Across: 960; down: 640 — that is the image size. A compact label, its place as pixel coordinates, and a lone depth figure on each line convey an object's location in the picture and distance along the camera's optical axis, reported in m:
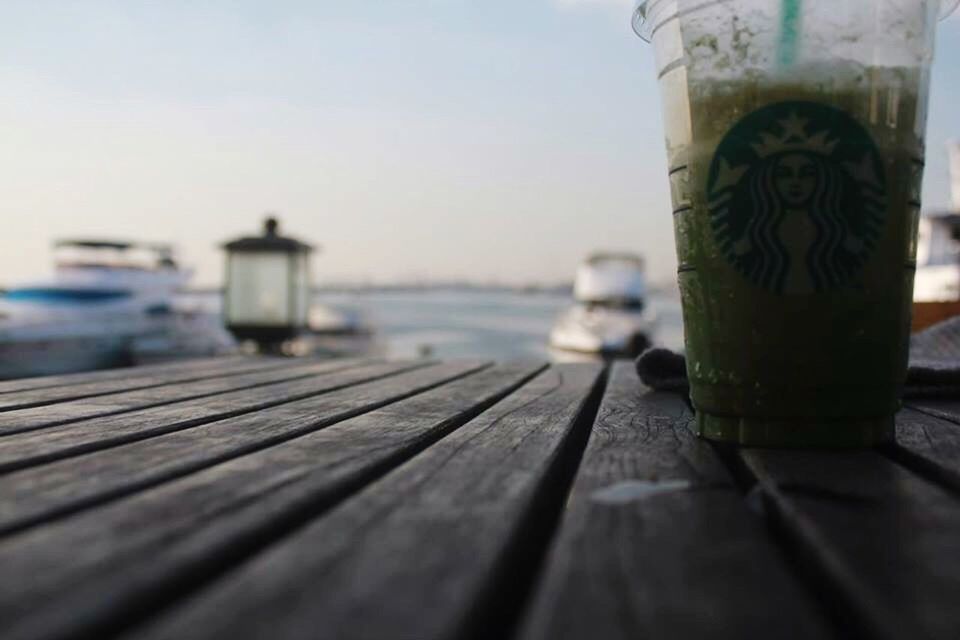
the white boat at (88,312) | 8.05
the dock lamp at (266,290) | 4.06
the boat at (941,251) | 6.20
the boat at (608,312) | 10.06
